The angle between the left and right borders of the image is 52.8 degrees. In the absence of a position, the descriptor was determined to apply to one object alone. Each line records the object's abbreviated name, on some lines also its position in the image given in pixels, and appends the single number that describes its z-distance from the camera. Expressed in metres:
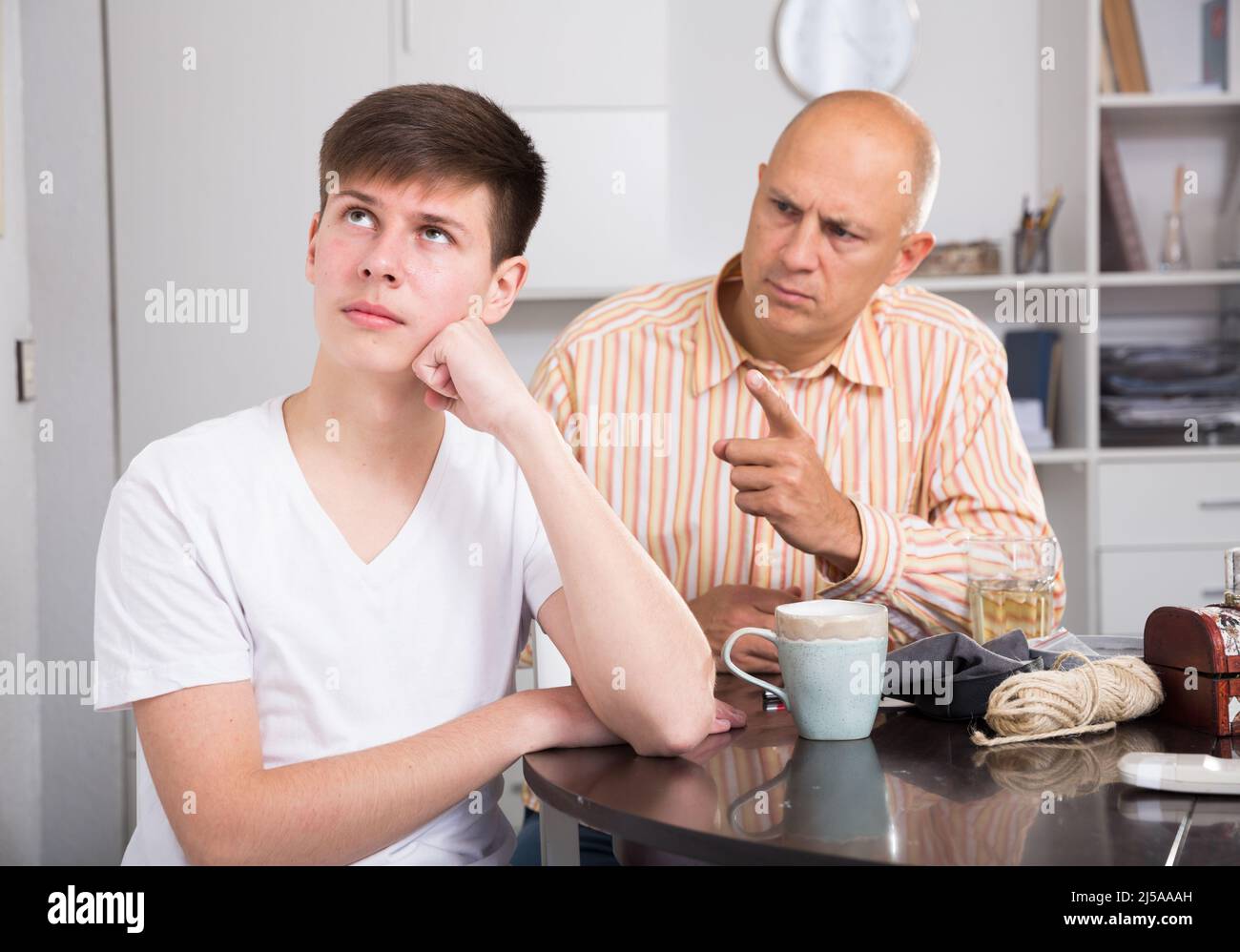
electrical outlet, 2.39
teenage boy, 1.07
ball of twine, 1.08
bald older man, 1.79
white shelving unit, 2.94
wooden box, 1.08
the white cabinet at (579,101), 2.71
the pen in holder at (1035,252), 3.04
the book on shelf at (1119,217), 3.07
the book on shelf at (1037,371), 3.05
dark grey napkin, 1.13
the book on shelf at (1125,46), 3.05
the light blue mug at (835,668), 1.08
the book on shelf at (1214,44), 3.13
